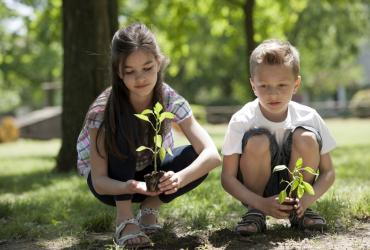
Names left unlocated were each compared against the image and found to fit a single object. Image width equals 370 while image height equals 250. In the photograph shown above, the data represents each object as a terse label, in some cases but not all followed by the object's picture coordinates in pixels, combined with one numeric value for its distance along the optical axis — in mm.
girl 2895
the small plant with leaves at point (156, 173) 2641
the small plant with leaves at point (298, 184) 2627
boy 2932
